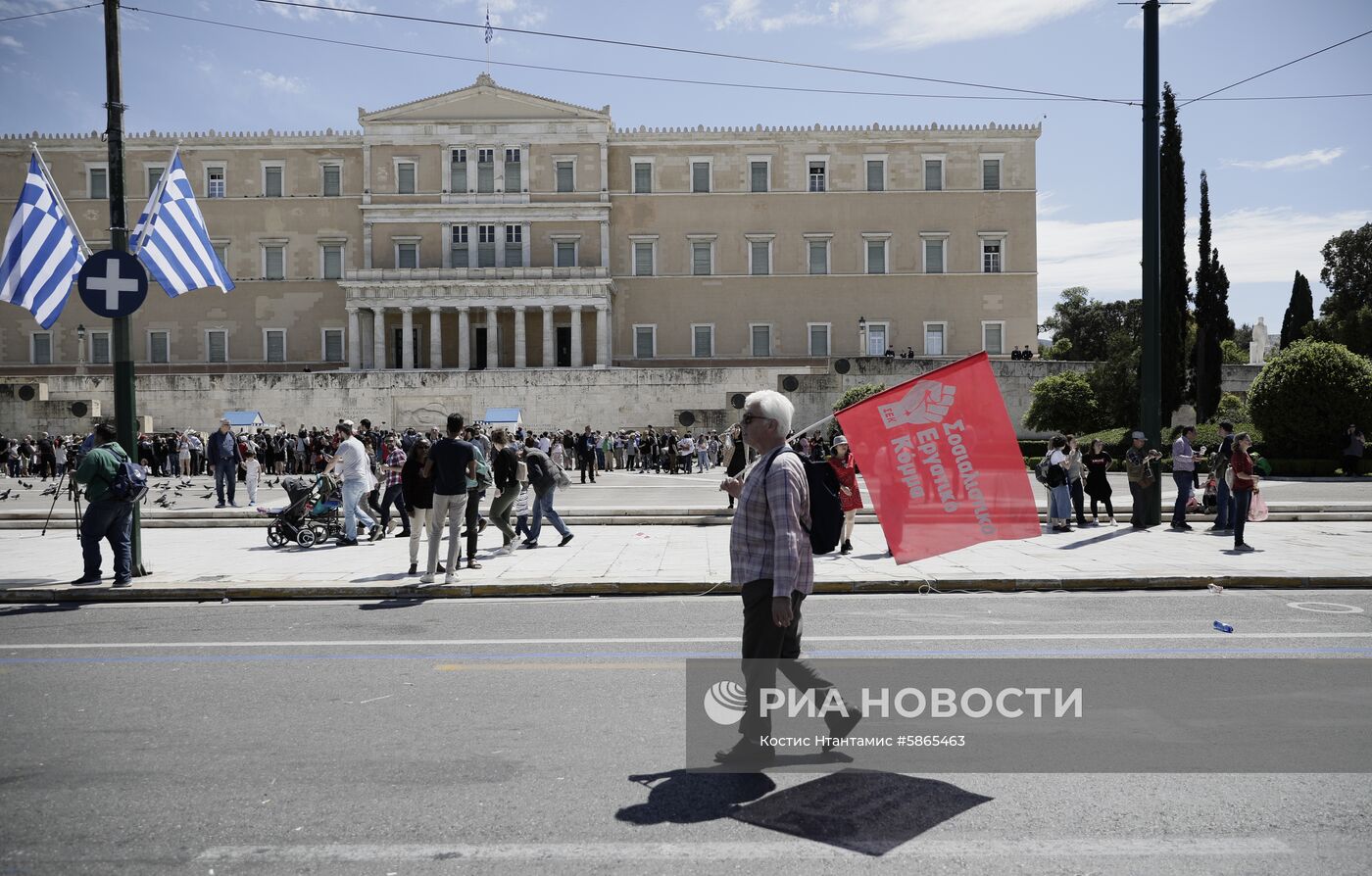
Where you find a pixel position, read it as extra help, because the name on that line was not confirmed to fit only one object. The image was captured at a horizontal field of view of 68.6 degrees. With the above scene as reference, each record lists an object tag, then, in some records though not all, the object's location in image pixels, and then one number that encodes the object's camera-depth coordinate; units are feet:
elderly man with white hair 14.39
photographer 30.71
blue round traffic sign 32.07
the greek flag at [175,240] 37.40
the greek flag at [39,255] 35.73
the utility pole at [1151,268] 46.06
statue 210.96
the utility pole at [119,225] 33.78
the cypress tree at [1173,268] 111.86
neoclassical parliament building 176.45
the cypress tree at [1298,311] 177.37
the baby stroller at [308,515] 44.14
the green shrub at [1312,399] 87.20
